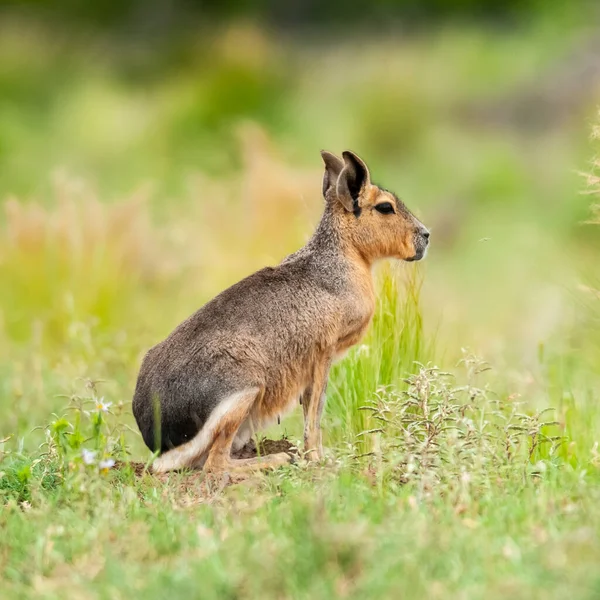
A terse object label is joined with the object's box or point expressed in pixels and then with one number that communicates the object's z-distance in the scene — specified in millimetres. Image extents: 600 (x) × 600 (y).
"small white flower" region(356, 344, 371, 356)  13192
